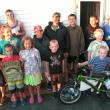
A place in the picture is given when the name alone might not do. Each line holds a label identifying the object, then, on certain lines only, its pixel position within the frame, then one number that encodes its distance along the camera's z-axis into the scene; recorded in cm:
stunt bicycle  300
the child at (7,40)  308
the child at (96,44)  319
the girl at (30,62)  298
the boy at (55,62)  302
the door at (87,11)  373
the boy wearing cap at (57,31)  327
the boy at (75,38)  337
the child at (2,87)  303
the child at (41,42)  310
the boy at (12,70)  293
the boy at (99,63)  306
